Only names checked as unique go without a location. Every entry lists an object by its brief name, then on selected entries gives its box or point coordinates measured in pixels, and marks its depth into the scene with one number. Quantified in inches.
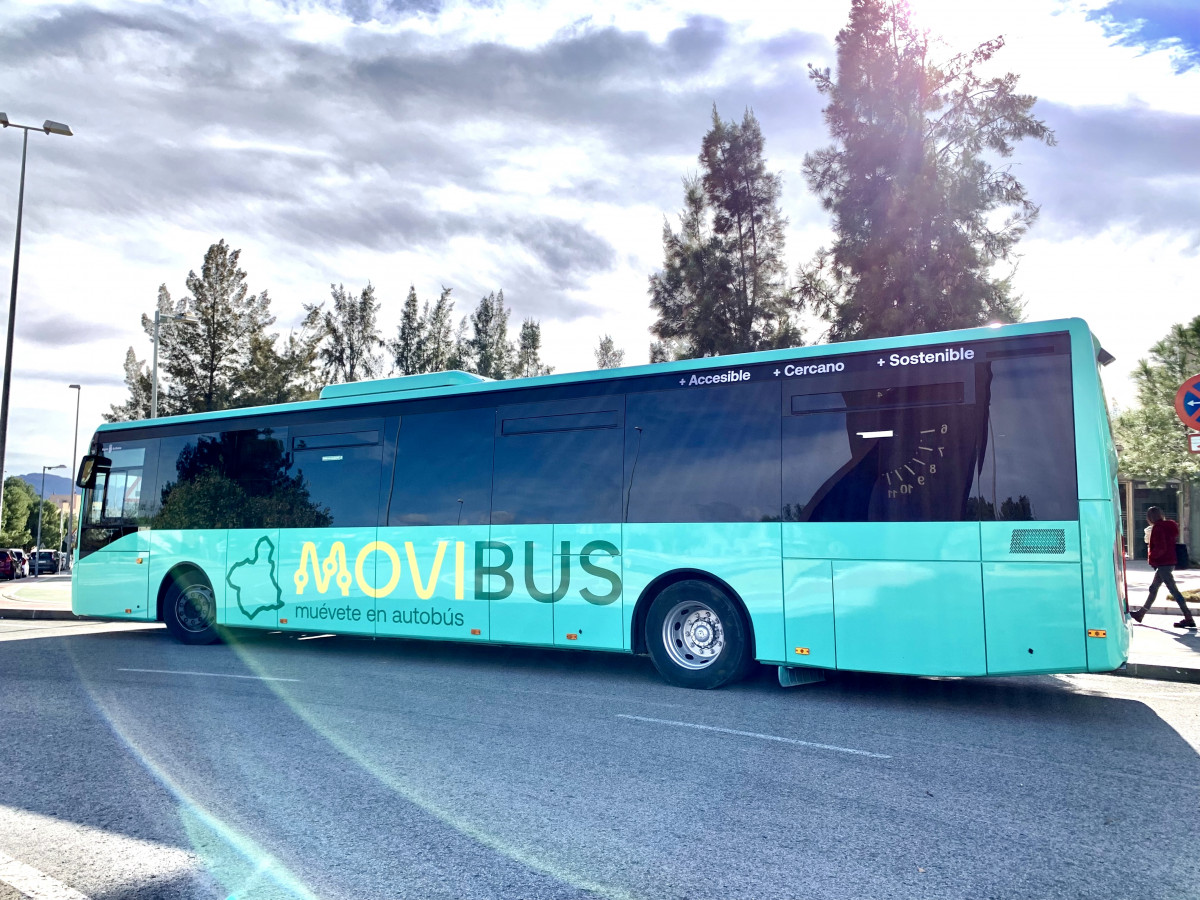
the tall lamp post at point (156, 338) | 1163.2
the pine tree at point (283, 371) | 1502.2
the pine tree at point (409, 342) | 1818.4
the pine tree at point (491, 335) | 1856.5
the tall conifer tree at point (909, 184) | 958.4
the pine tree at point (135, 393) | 1804.9
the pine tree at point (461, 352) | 1831.9
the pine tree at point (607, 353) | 1991.9
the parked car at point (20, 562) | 1753.2
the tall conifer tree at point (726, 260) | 1162.0
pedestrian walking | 536.1
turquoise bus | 289.3
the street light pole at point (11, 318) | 927.7
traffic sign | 440.5
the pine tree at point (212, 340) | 1520.7
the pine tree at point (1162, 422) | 1311.5
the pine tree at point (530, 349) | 1929.1
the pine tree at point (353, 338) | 1797.5
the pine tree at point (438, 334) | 1819.0
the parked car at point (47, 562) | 2122.8
